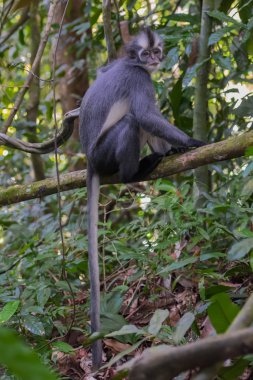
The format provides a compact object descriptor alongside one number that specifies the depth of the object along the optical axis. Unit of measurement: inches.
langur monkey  175.9
